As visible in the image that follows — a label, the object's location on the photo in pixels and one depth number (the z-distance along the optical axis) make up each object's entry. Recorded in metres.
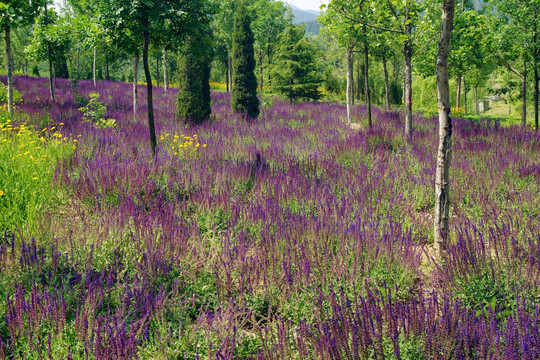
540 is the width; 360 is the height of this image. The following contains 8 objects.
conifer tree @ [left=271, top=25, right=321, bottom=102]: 20.27
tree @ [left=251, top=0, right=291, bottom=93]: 26.48
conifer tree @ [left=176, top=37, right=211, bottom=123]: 10.81
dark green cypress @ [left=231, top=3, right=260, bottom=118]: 13.23
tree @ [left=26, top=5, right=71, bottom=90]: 11.73
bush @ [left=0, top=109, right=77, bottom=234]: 3.34
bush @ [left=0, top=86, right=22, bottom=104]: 11.75
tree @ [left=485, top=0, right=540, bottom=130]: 9.65
